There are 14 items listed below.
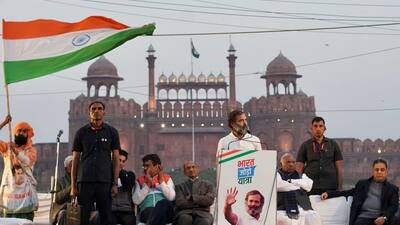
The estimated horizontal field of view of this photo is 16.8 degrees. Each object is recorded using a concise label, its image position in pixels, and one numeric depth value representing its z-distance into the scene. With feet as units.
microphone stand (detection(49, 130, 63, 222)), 38.01
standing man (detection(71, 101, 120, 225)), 33.11
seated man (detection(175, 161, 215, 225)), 37.44
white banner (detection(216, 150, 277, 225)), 29.68
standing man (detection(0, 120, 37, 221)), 37.63
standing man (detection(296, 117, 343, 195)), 38.58
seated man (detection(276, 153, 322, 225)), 35.11
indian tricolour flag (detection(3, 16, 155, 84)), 37.48
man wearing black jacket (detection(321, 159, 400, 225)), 36.91
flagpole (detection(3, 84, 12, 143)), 35.20
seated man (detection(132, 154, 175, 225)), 37.78
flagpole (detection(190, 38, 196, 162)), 267.08
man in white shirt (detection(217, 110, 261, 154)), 33.55
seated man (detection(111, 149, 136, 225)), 38.29
